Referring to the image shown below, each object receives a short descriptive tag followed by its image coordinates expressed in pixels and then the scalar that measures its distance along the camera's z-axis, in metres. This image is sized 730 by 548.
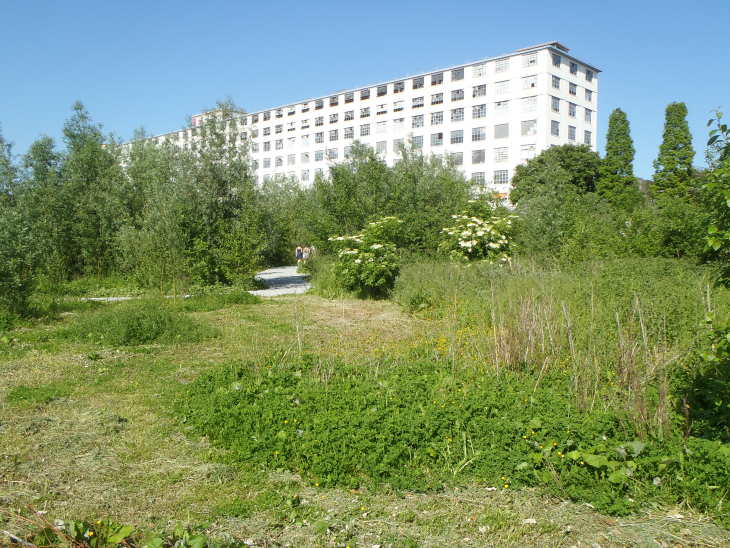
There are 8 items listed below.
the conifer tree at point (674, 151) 40.59
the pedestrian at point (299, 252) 32.03
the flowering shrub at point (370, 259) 15.39
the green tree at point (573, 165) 44.38
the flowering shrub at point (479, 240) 15.73
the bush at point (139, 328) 8.95
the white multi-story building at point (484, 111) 51.44
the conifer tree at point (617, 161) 44.03
